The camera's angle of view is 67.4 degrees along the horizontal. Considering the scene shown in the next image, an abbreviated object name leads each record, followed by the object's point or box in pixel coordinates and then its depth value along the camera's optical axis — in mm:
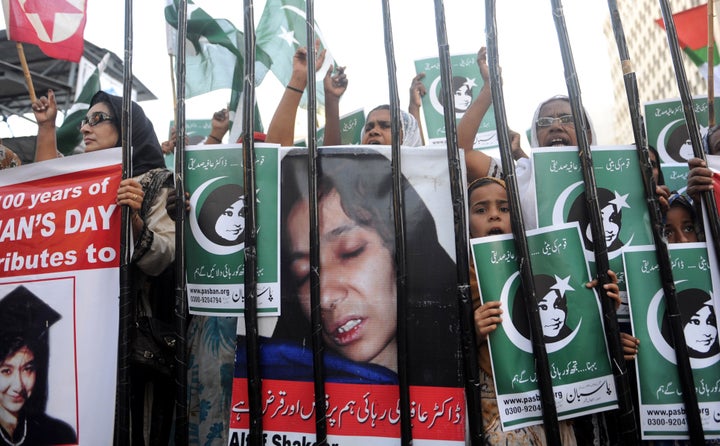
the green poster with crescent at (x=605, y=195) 1508
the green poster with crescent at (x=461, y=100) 3916
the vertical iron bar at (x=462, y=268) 1343
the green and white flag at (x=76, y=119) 3289
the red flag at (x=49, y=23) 2291
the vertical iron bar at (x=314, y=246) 1374
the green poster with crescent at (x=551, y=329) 1391
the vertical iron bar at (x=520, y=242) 1331
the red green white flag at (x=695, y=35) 3619
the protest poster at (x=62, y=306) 1508
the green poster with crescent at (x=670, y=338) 1413
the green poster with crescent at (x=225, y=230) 1509
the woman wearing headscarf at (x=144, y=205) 1838
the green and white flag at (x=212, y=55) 2695
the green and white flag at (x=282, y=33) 3074
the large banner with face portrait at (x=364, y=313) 1390
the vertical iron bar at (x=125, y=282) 1460
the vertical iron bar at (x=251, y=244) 1409
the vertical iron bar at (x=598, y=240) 1344
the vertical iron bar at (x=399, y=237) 1348
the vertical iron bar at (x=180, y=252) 1418
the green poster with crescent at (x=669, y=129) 2508
